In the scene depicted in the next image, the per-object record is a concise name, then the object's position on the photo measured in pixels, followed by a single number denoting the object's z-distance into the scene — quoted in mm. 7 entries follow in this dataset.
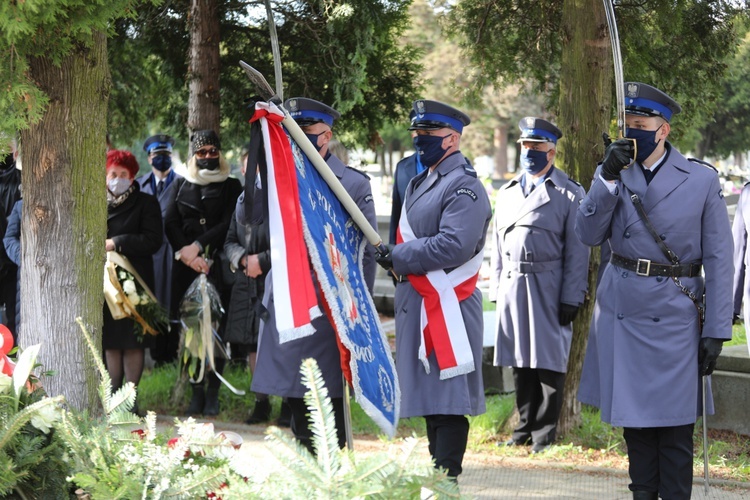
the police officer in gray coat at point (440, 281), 9437
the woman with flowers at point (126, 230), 14484
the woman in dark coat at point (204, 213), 14820
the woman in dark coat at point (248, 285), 12117
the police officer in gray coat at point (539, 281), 12891
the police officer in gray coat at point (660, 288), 9297
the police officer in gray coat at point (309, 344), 10008
